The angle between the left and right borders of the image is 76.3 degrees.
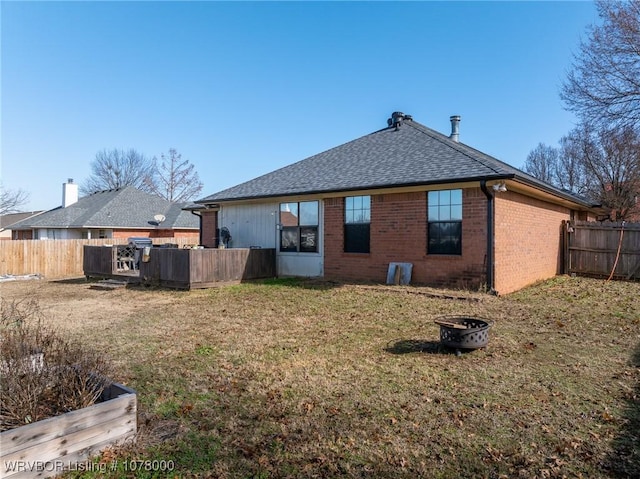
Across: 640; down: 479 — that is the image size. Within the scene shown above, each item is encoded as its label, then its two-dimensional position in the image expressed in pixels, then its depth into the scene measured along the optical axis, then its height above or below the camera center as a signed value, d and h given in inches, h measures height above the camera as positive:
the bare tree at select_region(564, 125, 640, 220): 1031.0 +181.2
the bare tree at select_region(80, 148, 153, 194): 1990.7 +340.1
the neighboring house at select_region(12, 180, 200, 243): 1044.5 +54.8
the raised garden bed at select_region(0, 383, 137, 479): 104.5 -56.0
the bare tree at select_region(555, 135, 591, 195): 1344.7 +253.3
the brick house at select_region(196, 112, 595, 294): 409.7 +31.7
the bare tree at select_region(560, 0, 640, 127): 607.8 +269.5
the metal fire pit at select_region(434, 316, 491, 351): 218.7 -52.0
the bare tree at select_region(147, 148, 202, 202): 1845.5 +277.7
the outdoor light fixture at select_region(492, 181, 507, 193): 388.8 +50.8
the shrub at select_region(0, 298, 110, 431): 118.1 -44.9
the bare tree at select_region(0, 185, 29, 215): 1612.9 +160.4
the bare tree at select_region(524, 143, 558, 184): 1612.9 +319.5
